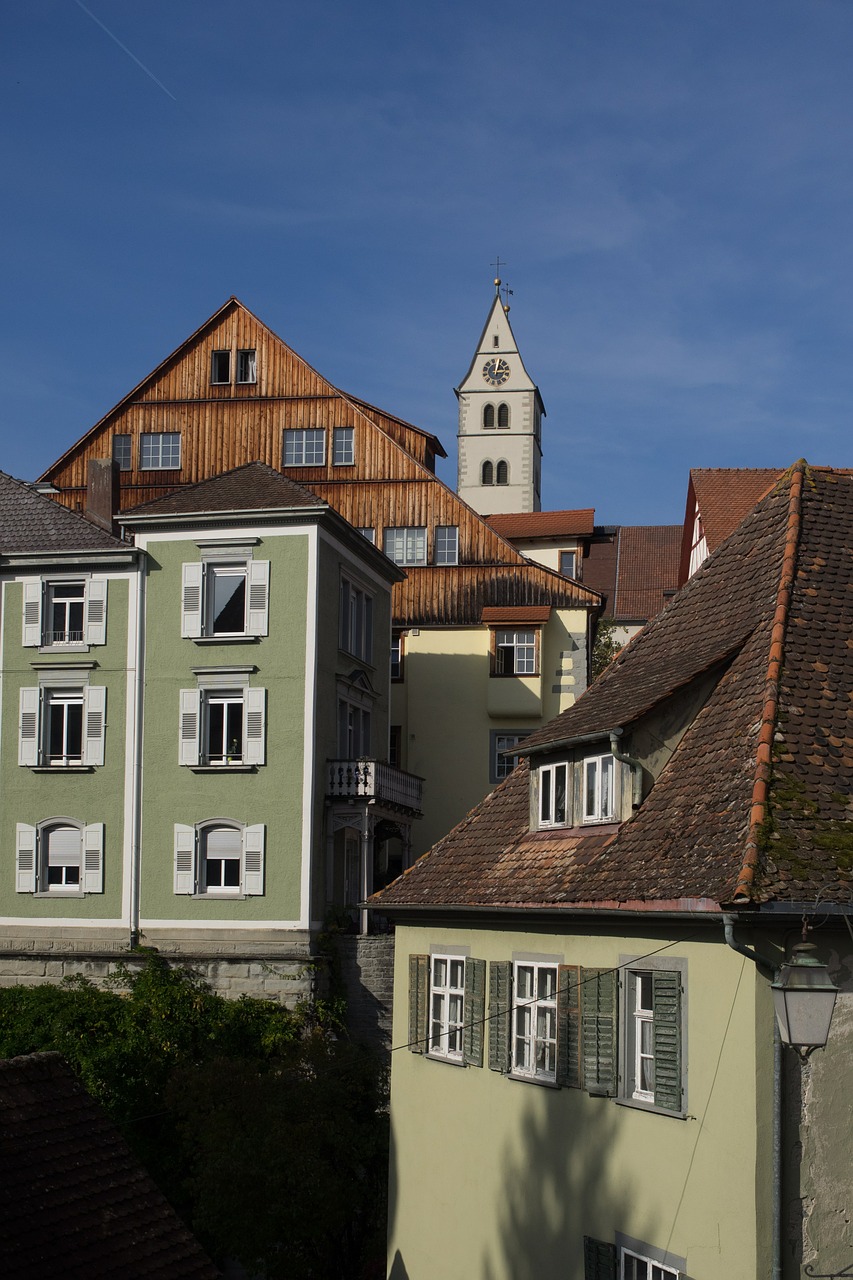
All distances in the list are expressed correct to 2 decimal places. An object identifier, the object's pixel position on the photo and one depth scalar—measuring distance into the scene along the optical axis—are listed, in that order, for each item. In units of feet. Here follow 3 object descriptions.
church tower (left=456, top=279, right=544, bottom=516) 298.15
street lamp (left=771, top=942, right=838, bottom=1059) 34.47
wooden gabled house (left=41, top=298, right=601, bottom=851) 140.26
